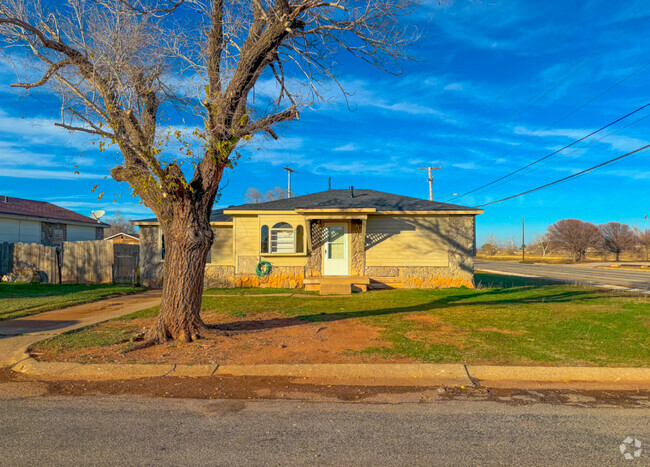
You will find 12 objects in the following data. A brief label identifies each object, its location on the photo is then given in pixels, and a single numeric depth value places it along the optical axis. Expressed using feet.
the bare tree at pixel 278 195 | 173.41
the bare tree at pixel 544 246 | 239.91
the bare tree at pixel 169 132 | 23.45
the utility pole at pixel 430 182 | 128.88
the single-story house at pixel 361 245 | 52.60
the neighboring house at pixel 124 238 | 119.55
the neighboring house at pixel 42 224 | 69.97
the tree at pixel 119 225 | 231.09
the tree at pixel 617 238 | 204.41
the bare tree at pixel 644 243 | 207.31
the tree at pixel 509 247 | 368.56
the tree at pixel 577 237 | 200.44
